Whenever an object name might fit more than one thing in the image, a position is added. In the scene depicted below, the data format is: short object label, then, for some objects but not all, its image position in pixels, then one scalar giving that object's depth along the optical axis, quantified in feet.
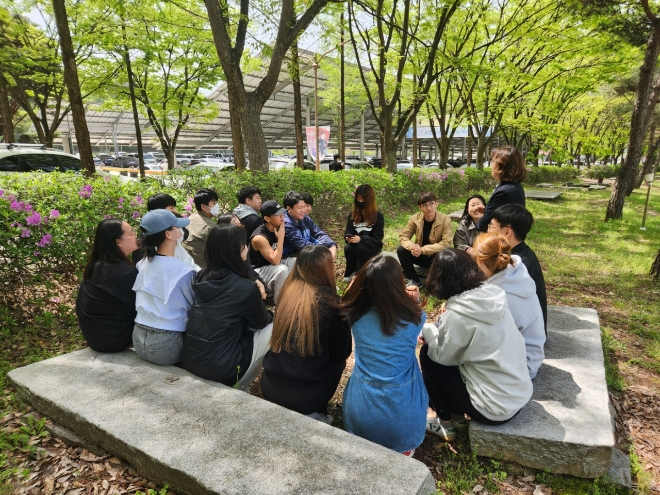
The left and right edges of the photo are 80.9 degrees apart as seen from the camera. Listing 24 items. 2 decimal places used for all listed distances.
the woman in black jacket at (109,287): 9.28
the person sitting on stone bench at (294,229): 14.89
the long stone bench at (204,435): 6.00
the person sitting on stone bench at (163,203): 13.96
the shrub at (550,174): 71.70
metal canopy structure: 100.59
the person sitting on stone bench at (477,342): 7.06
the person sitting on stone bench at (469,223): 14.90
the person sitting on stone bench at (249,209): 15.02
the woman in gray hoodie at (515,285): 8.39
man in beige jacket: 15.72
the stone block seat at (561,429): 7.13
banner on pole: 61.41
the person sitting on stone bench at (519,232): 9.82
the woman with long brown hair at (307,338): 7.53
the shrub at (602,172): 92.78
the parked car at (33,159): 29.27
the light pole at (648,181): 28.61
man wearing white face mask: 13.85
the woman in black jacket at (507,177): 11.98
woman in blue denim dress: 6.80
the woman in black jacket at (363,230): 16.43
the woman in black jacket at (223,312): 8.25
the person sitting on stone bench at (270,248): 13.61
